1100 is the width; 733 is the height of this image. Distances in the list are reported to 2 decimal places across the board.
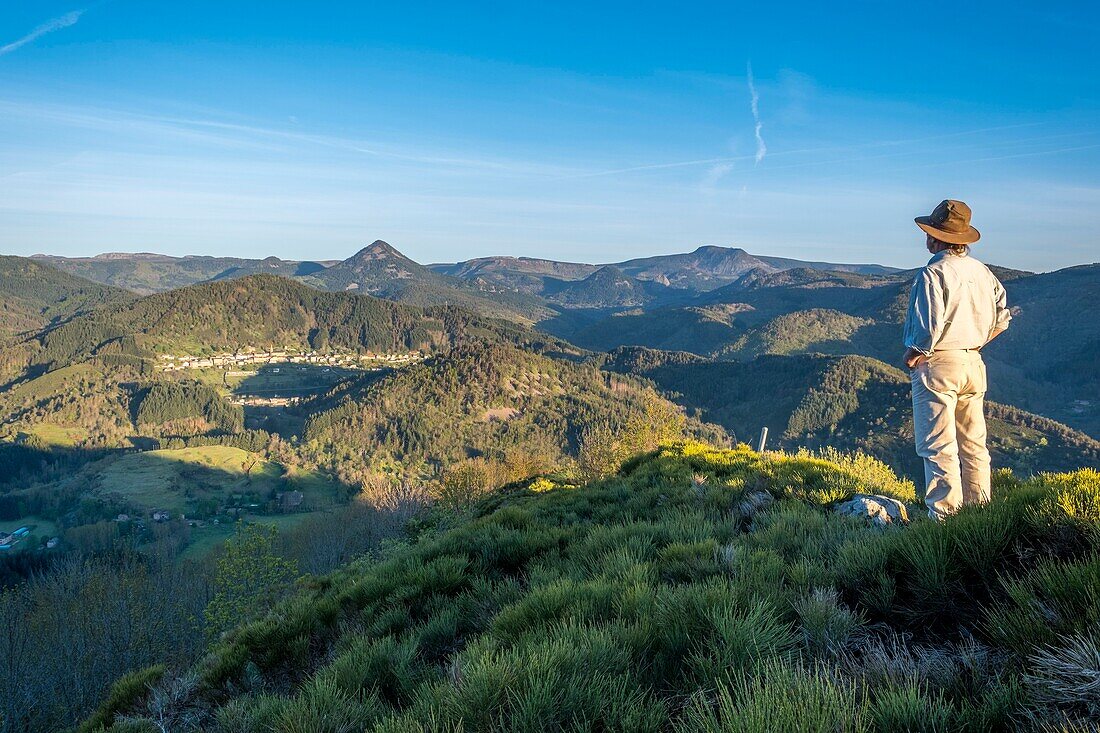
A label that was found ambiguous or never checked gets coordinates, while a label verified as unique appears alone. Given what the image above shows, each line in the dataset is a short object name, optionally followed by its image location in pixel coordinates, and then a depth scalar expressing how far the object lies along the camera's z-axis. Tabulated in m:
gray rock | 5.77
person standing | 5.35
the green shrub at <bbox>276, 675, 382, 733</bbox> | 2.81
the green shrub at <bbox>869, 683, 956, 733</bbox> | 1.86
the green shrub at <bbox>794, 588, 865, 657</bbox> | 2.83
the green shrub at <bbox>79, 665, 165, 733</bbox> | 5.39
